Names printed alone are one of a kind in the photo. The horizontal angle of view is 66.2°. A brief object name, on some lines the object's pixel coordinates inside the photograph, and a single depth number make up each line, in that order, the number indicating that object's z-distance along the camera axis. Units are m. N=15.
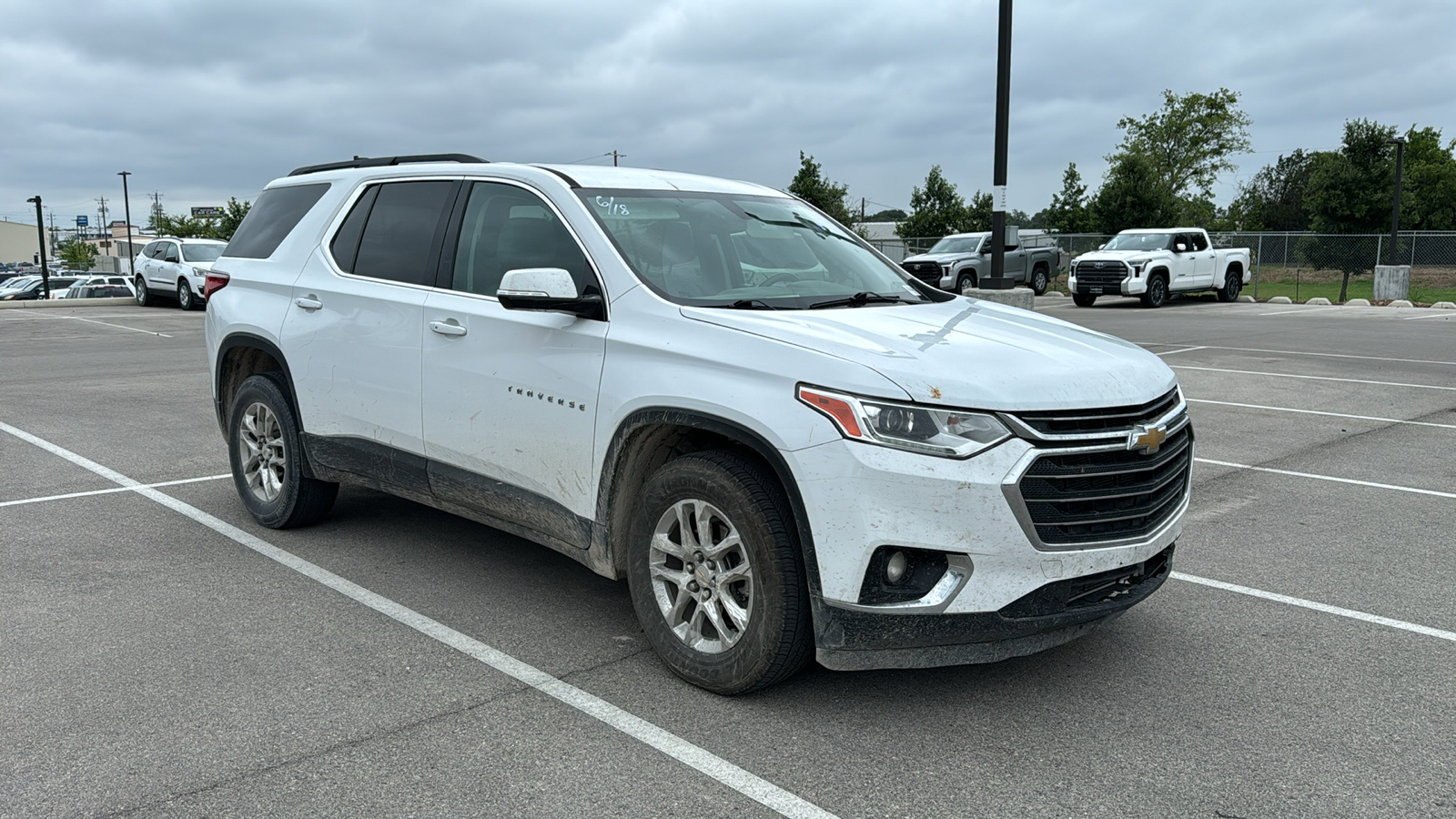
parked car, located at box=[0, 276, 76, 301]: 49.28
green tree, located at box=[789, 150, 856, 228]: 45.91
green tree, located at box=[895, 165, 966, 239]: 51.53
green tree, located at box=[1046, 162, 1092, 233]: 52.34
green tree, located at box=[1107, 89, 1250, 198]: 67.75
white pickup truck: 27.81
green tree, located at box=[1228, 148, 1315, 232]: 70.56
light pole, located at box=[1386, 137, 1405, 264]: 30.77
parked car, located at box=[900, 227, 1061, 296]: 29.03
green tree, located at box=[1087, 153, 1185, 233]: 45.25
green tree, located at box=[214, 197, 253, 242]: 75.75
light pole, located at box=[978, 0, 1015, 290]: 15.27
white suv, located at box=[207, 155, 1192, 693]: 3.37
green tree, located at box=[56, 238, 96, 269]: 100.38
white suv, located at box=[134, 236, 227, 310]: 26.55
